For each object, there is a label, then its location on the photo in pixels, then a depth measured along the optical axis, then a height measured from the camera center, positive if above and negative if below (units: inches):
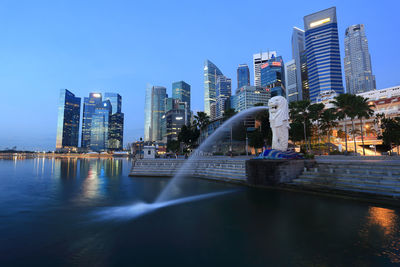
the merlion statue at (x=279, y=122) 733.3 +104.4
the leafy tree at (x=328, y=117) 1779.4 +297.0
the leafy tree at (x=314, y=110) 1852.9 +368.4
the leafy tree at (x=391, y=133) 1535.9 +129.1
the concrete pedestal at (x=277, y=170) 646.5 -63.2
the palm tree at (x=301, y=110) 1867.6 +362.4
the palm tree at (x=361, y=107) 1681.3 +358.5
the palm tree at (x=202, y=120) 2346.0 +369.0
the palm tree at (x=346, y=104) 1707.4 +389.9
